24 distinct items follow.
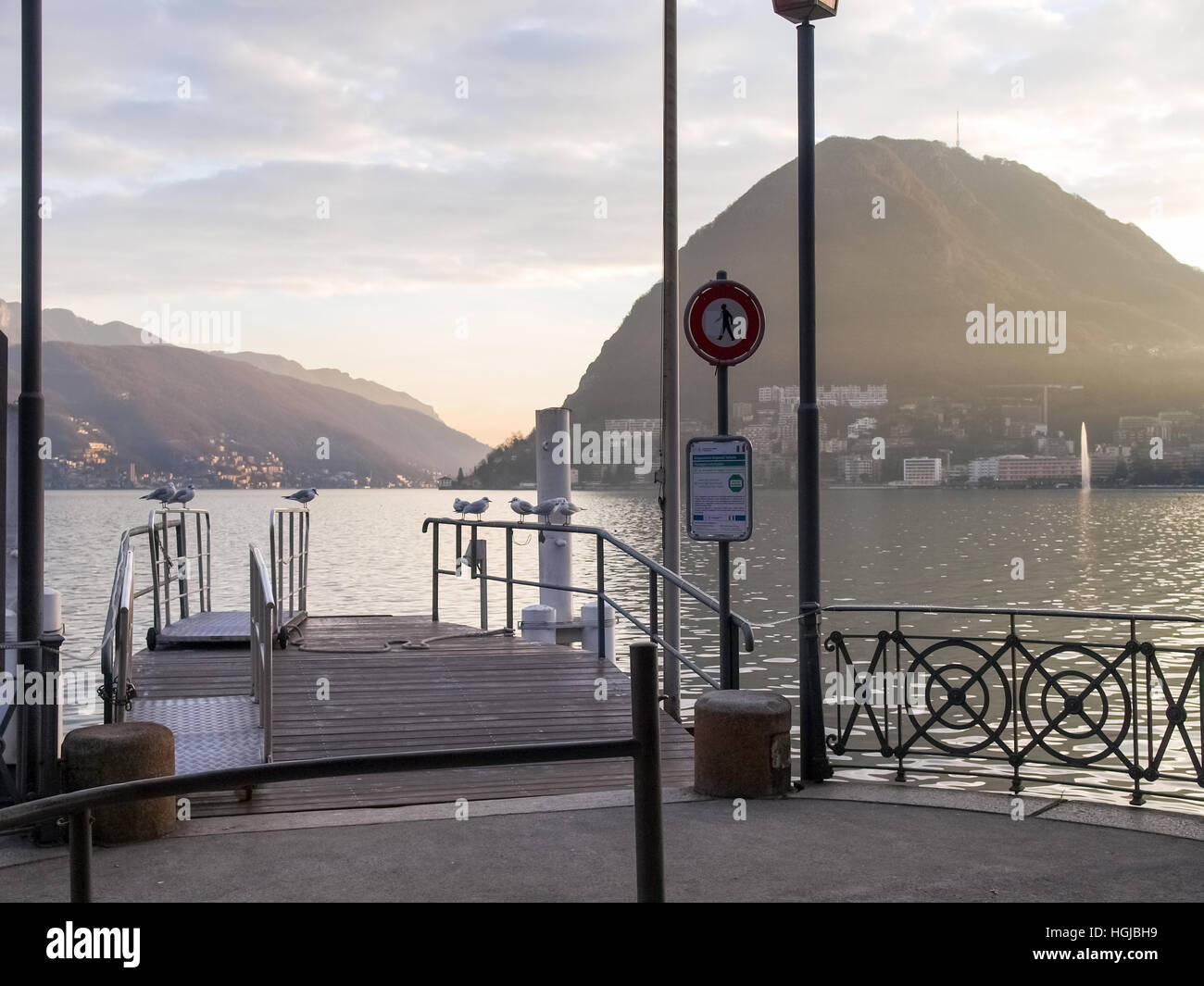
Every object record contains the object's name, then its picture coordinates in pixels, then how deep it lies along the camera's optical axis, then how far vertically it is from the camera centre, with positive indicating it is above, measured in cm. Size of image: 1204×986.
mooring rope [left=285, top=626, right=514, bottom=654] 1219 -121
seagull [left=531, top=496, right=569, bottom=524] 1562 +17
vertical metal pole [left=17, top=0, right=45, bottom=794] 682 +81
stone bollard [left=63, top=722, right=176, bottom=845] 650 -125
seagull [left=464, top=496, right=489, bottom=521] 1833 +21
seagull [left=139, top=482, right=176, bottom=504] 1632 +40
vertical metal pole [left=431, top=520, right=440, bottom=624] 1522 -73
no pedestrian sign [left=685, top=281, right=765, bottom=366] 817 +126
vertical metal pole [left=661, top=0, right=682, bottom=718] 1339 +171
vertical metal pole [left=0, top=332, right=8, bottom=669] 713 +25
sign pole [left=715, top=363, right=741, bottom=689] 815 -62
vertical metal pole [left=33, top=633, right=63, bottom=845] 671 -106
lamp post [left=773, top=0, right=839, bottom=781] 785 +51
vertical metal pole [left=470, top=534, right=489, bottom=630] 1551 -47
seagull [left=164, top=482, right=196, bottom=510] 1631 +37
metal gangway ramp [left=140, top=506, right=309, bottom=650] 1256 -64
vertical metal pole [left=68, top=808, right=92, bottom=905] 350 -91
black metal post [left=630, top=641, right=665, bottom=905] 396 -80
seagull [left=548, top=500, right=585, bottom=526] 1558 +13
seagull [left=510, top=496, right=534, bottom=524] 1777 +19
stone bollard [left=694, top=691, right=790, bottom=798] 739 -132
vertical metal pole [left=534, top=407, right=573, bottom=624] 1592 +66
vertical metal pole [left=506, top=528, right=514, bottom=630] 1423 -71
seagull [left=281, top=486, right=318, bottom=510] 1586 +34
